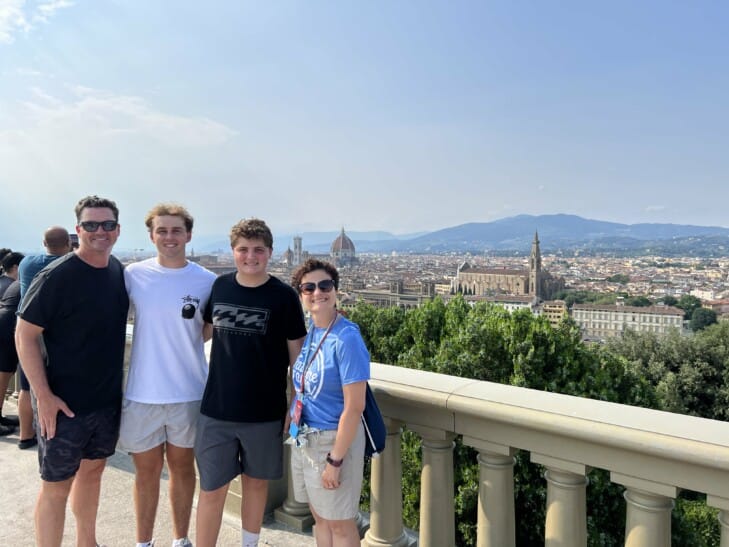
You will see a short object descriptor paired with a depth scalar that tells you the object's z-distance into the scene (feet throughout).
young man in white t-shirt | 7.95
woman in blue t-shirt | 6.27
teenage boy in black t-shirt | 7.39
